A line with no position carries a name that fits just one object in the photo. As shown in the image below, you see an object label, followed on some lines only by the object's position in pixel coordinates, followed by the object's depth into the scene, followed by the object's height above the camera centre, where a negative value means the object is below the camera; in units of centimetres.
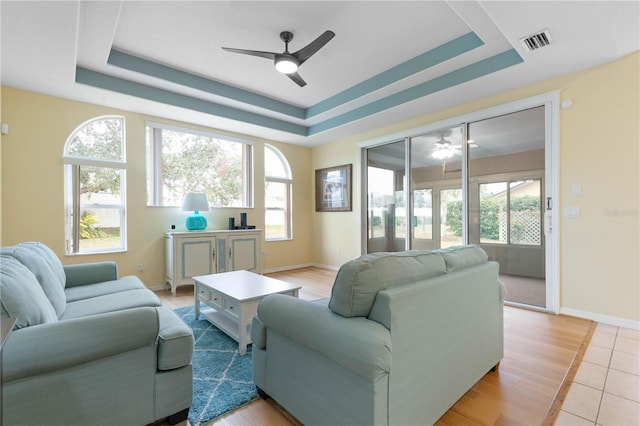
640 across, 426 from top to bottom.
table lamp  423 +9
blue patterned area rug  162 -106
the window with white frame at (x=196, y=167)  430 +75
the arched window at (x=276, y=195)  560 +35
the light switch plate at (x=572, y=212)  302 -2
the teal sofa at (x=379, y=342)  114 -58
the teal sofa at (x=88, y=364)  113 -64
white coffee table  225 -69
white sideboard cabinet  405 -59
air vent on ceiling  240 +143
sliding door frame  313 +21
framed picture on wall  546 +46
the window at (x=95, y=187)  370 +36
